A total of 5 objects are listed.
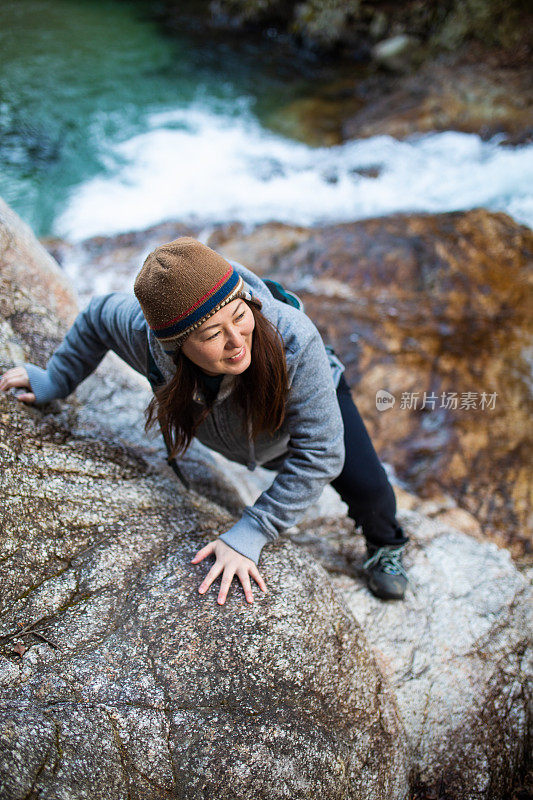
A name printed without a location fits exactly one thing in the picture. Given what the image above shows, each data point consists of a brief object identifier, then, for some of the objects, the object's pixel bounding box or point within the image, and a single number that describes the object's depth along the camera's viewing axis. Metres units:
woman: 1.56
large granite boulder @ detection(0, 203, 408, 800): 1.37
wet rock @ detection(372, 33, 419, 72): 10.54
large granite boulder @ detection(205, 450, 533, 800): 1.94
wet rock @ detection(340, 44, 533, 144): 7.94
